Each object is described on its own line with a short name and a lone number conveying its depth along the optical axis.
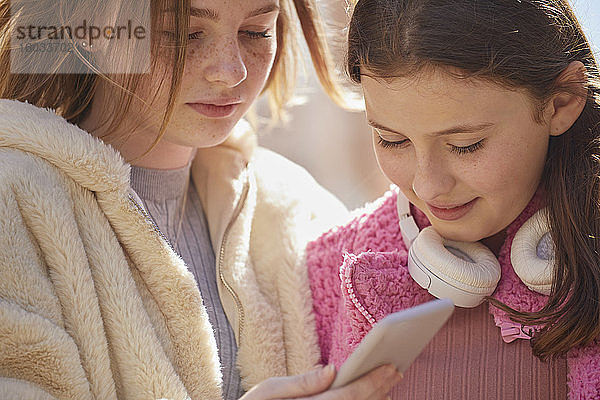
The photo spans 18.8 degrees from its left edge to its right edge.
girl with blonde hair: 1.47
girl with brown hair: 1.48
